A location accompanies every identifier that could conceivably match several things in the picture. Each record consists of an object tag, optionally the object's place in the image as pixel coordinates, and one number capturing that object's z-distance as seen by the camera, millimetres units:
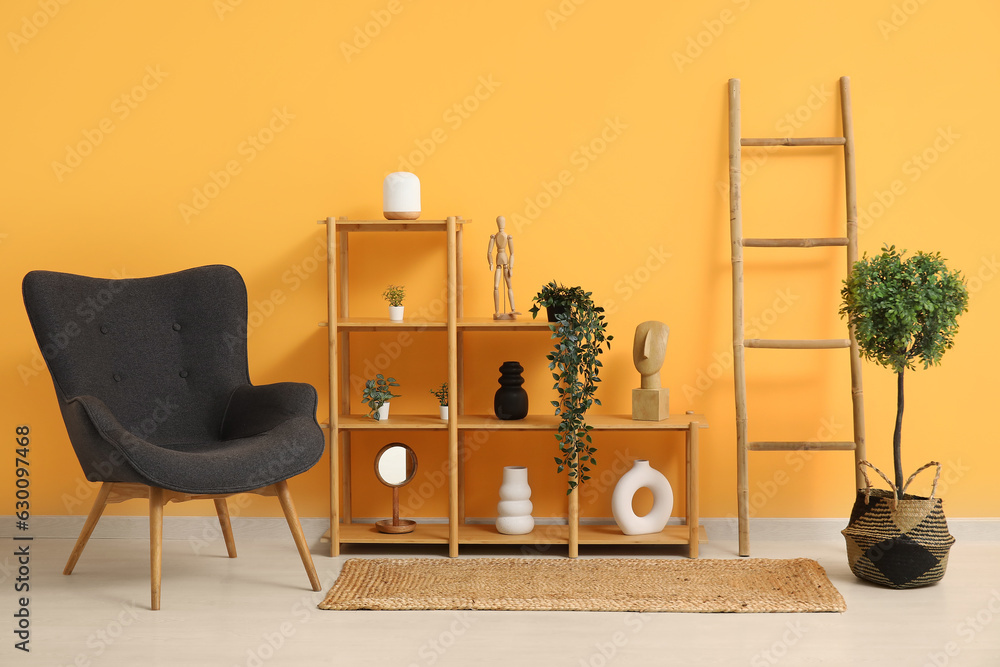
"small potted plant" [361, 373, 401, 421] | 3004
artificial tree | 2490
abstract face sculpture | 2955
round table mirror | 3043
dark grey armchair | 2389
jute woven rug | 2430
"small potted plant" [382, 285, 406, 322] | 3010
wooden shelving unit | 2912
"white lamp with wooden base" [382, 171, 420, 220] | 2959
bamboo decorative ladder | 3004
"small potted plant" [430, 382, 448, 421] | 3014
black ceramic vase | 2986
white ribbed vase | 3020
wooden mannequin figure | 2986
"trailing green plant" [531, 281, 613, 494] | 2838
